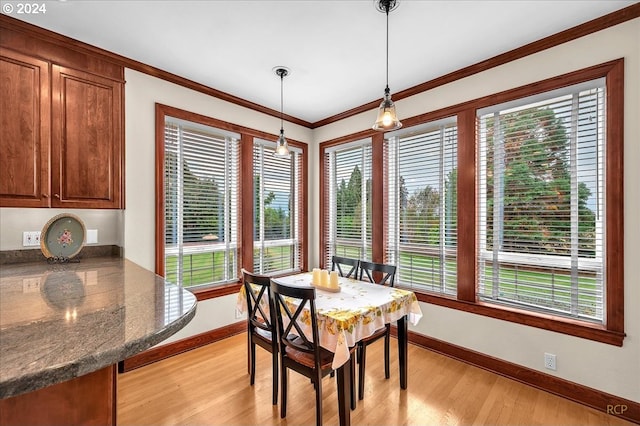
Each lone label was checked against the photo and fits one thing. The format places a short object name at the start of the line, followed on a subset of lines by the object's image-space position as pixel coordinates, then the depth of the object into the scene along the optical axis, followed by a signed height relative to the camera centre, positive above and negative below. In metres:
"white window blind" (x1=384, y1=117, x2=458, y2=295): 3.01 +0.07
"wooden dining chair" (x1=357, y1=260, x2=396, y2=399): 2.23 -0.99
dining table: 1.77 -0.70
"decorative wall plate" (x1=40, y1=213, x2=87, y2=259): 2.26 -0.19
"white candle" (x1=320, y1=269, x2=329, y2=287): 2.46 -0.56
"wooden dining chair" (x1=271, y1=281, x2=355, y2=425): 1.79 -0.88
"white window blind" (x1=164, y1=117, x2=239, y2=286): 3.01 +0.09
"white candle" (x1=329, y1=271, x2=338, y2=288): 2.39 -0.56
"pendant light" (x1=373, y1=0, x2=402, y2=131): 1.97 +0.67
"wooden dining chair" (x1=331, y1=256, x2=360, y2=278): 3.04 -0.54
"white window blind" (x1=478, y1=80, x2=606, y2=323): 2.22 +0.07
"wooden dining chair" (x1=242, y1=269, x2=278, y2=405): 2.13 -0.85
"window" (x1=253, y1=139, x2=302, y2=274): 3.79 +0.02
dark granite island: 0.70 -0.36
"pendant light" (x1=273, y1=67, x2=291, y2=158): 2.76 +0.65
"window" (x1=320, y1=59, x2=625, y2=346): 2.14 +0.06
